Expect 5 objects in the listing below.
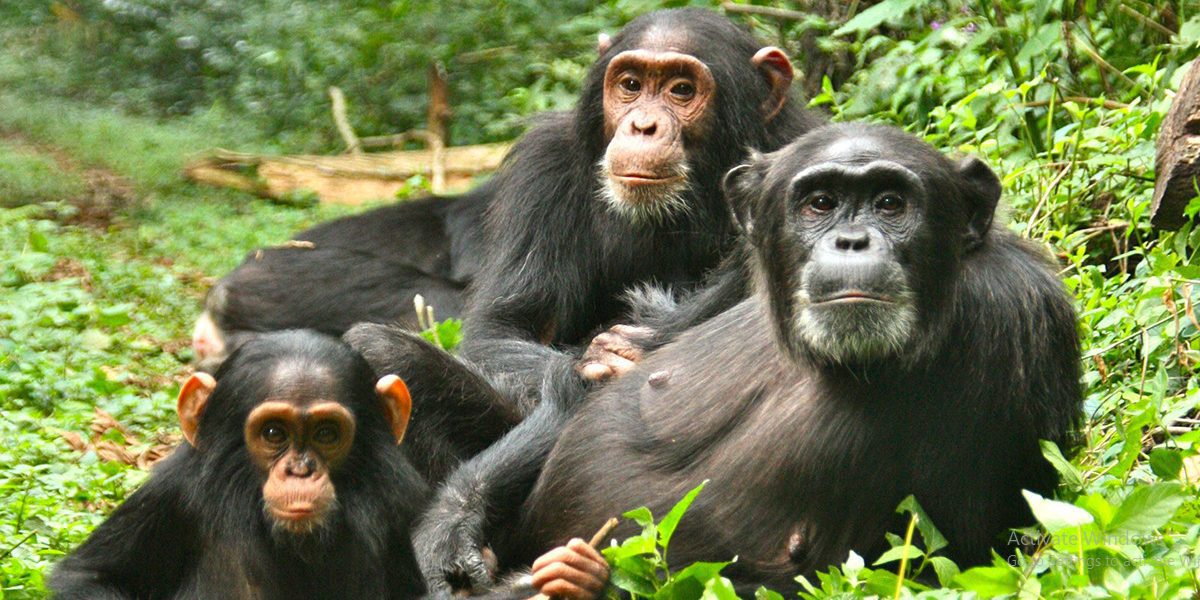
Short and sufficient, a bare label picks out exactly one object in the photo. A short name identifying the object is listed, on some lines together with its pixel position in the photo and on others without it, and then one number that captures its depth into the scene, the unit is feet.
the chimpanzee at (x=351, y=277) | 64.13
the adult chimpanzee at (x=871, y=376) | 31.89
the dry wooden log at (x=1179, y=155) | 43.57
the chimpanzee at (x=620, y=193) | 46.14
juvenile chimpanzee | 33.99
